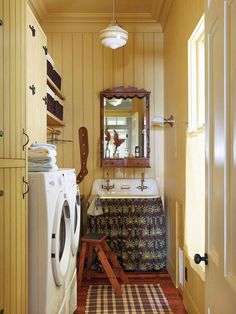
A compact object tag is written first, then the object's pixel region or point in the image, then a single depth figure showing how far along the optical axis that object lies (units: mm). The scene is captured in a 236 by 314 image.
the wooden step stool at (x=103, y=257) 2278
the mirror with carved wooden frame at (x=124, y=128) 2942
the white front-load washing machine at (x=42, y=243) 1283
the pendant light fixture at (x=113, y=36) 2321
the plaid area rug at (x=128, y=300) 1998
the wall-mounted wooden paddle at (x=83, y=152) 2968
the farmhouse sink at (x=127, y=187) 2914
